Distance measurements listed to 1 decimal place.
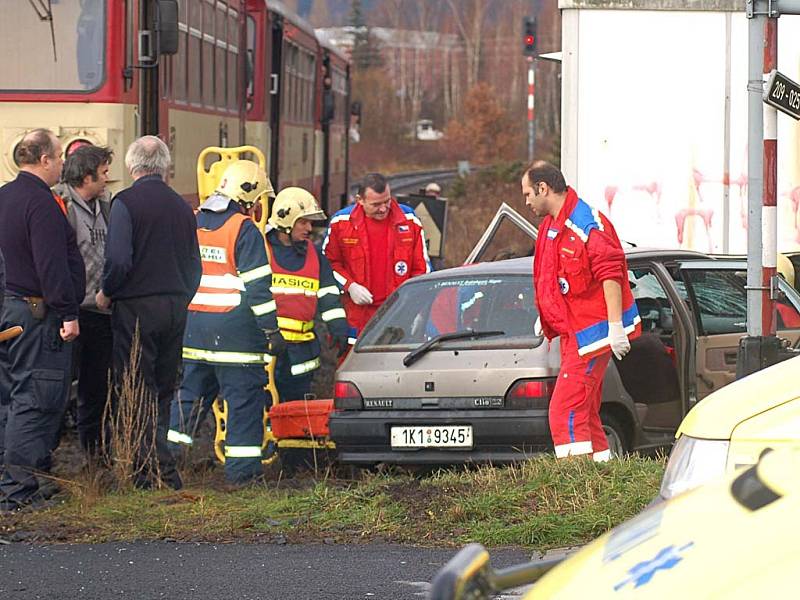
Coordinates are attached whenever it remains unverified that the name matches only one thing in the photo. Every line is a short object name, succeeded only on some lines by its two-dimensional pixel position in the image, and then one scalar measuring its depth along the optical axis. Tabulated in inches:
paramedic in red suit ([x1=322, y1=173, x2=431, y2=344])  863.7
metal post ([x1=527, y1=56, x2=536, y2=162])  3294.8
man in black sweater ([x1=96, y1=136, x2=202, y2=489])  667.4
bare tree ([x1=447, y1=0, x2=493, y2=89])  6545.3
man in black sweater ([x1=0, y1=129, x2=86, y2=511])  633.0
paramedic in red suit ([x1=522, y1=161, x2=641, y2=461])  629.6
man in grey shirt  690.8
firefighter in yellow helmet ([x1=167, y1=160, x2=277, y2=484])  701.9
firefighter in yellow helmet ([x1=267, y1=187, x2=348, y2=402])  757.9
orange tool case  722.2
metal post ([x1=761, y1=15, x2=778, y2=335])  721.6
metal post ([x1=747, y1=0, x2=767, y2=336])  727.7
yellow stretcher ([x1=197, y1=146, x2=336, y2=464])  764.6
